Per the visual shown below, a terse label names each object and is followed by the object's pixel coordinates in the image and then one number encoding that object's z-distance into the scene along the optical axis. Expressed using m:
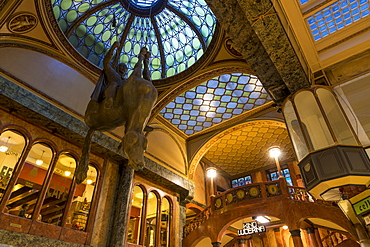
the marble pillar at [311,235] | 9.31
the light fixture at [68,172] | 8.12
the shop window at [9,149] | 6.38
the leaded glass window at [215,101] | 9.22
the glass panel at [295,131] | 4.26
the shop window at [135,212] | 10.82
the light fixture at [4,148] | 6.61
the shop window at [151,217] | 10.82
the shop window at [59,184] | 8.03
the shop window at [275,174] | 13.85
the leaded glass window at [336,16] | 4.64
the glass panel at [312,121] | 3.98
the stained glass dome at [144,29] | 8.65
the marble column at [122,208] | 6.97
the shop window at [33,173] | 7.39
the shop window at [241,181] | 15.01
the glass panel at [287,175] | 13.44
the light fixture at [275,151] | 8.87
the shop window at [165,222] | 9.17
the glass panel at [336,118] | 3.89
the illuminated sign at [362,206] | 4.10
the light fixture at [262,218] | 8.92
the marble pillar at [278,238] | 11.94
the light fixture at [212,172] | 10.27
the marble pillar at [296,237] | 7.29
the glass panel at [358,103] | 4.04
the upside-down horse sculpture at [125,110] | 2.63
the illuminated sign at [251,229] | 8.04
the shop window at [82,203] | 7.65
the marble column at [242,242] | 10.38
